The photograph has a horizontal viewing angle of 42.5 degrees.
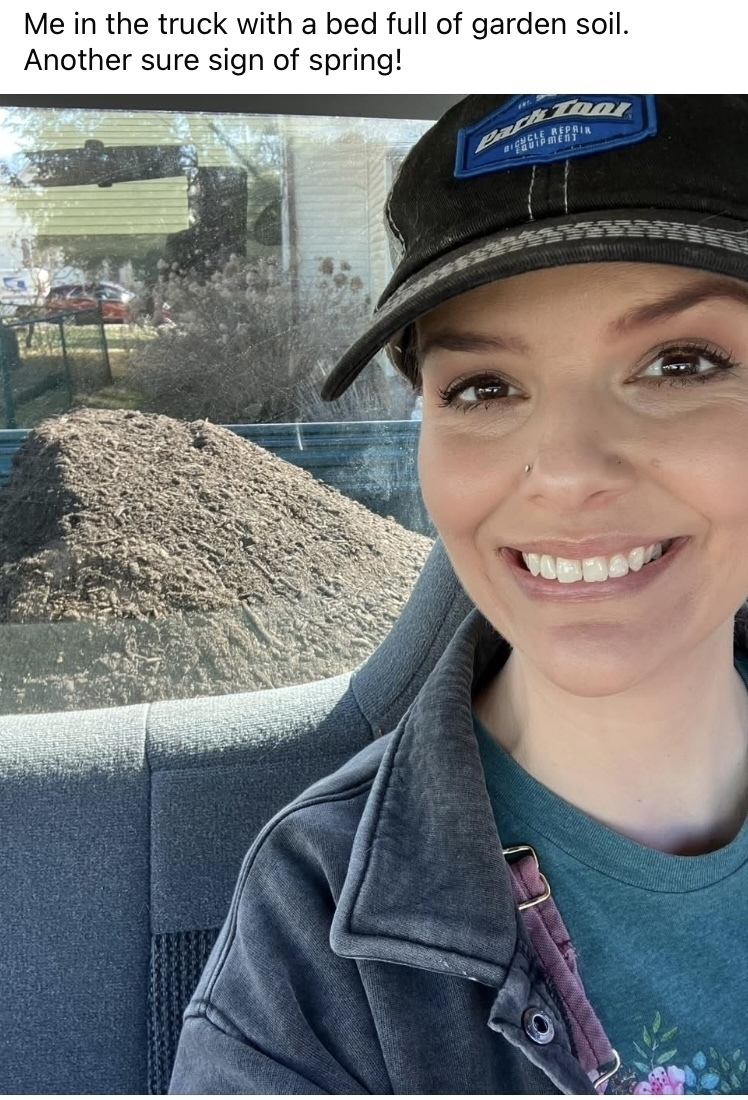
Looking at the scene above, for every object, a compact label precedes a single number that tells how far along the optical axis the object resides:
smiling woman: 0.31
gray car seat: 0.48
